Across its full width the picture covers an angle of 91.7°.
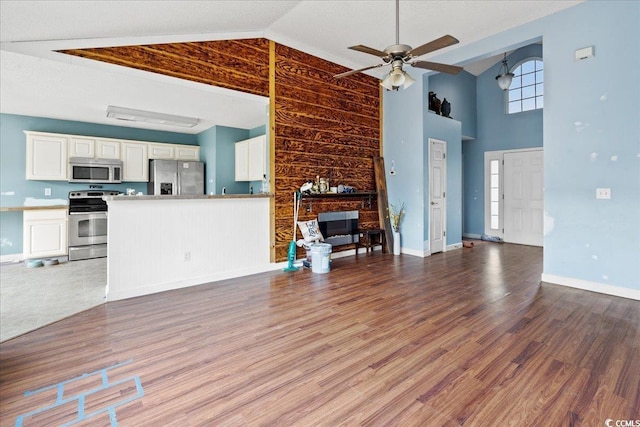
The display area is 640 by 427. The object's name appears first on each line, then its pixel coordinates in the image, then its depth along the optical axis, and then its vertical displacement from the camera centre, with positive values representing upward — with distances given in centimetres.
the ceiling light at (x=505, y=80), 611 +267
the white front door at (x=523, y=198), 657 +38
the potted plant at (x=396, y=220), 576 -9
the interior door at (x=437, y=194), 579 +41
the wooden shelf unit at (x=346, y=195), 496 +35
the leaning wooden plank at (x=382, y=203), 588 +24
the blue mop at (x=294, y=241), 456 -38
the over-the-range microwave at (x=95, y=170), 598 +92
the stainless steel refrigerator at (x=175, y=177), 681 +89
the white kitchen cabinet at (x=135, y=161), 660 +118
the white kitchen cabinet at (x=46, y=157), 568 +112
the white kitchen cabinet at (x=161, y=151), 690 +147
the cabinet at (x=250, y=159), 663 +126
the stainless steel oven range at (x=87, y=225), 570 -16
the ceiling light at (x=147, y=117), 560 +191
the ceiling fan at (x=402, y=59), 272 +146
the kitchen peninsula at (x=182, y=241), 334 -30
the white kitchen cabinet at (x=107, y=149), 630 +139
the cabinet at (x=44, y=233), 546 -29
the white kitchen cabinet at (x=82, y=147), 602 +137
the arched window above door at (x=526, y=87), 674 +285
